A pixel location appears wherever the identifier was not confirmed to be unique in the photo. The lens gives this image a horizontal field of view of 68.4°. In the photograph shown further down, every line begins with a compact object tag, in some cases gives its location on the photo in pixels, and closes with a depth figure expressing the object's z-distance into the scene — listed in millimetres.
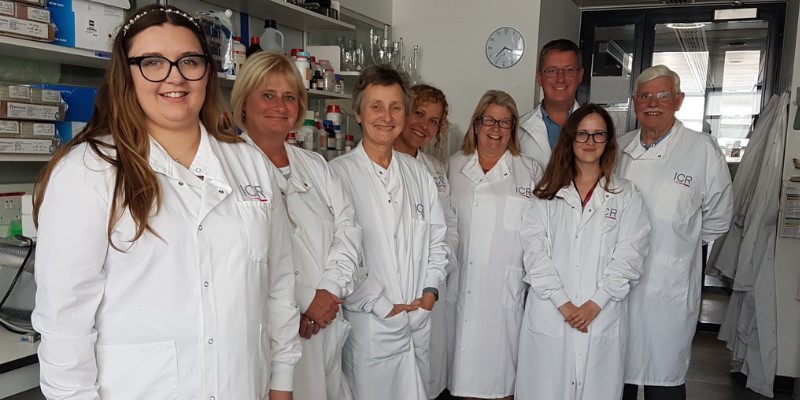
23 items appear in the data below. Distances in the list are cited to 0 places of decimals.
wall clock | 3891
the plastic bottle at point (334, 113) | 3176
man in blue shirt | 2773
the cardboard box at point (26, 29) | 1680
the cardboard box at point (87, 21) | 1834
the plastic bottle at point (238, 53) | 2482
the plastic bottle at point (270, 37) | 2865
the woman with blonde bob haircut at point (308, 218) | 1713
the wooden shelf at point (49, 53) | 1738
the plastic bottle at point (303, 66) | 2859
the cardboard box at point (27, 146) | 1773
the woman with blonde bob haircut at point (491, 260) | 2473
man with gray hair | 2367
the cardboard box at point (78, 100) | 1968
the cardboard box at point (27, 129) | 1772
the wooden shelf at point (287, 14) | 2740
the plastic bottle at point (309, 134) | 2900
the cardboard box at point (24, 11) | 1664
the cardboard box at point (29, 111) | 1755
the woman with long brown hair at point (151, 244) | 998
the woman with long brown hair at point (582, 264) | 2195
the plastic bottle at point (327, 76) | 3117
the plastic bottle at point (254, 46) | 2652
